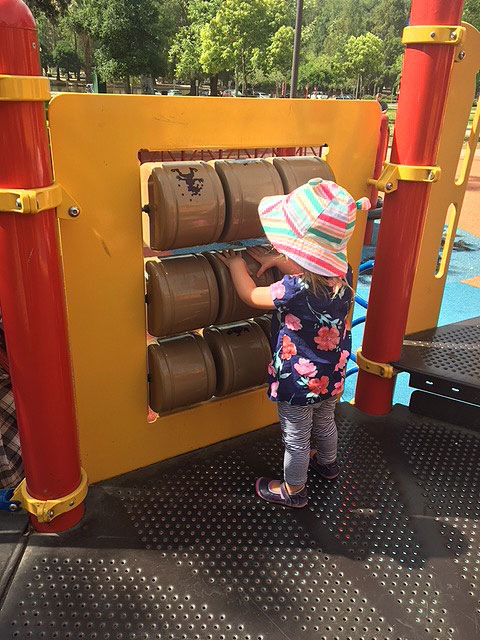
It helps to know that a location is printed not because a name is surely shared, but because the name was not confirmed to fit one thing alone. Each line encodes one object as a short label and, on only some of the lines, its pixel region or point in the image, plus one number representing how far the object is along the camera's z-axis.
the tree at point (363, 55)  44.19
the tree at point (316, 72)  44.88
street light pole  12.62
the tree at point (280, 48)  33.47
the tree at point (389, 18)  61.86
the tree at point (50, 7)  29.83
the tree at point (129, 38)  30.36
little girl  1.75
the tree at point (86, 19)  31.45
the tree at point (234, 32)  32.69
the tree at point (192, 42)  35.34
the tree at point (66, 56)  43.33
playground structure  1.52
